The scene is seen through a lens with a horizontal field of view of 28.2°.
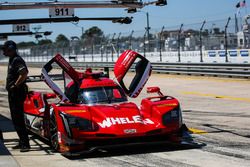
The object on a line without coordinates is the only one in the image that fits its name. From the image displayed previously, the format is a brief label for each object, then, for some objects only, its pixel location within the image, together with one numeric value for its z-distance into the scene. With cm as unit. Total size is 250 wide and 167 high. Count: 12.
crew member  862
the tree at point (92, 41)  4403
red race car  791
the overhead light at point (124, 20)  1239
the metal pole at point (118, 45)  3920
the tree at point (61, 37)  13438
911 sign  1313
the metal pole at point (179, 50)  3166
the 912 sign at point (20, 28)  1654
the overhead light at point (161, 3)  1301
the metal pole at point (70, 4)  1226
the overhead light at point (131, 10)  1354
